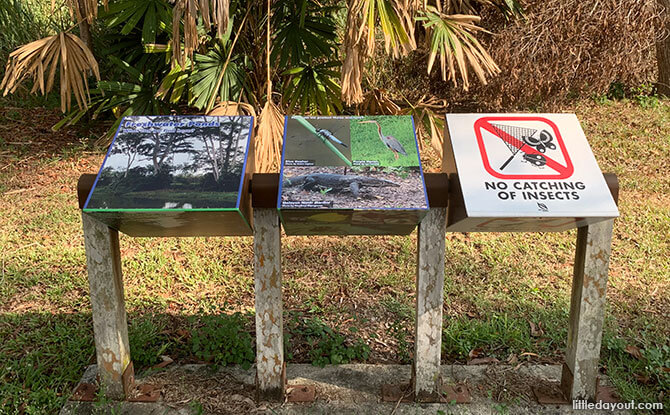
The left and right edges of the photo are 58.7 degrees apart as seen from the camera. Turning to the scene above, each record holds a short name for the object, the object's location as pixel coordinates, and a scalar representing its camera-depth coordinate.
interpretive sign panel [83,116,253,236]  1.93
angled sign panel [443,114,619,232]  1.97
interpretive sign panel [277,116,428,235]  1.95
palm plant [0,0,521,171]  3.50
